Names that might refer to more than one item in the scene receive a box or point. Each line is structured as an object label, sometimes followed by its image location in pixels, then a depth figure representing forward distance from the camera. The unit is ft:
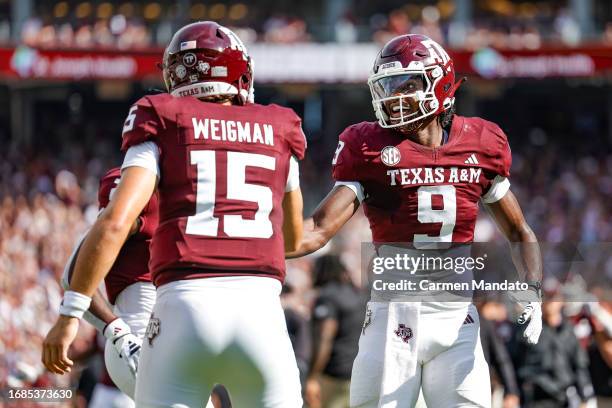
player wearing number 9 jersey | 32.07
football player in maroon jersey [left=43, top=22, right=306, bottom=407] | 25.64
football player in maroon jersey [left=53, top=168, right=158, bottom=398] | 33.88
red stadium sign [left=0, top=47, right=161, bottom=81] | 159.33
